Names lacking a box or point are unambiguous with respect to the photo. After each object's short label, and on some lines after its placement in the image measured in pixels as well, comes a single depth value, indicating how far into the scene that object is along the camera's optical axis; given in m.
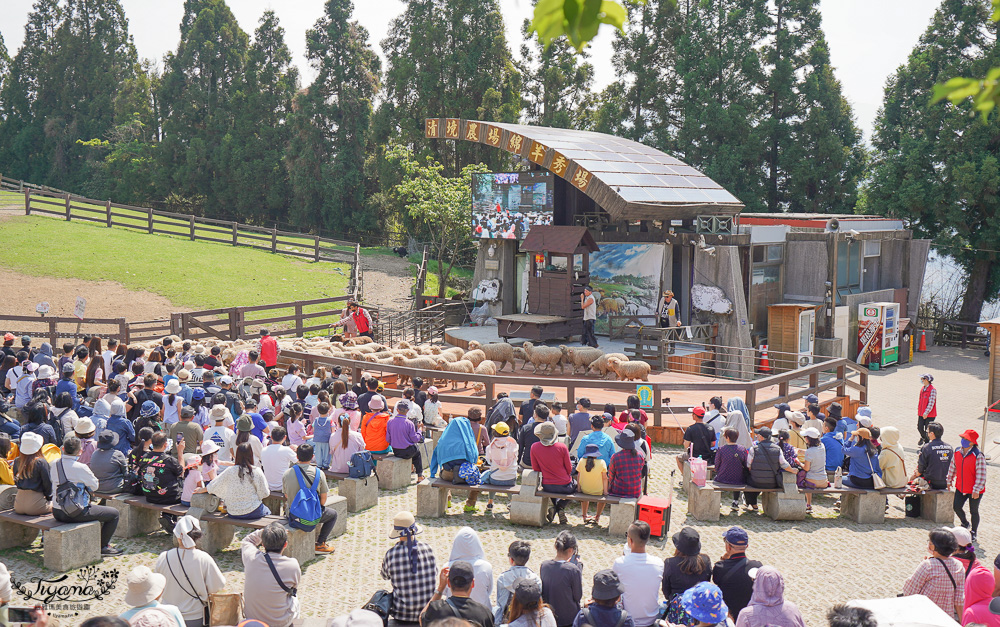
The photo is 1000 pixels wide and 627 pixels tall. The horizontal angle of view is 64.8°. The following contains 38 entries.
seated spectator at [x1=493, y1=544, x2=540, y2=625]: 6.24
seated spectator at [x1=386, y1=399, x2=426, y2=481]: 11.85
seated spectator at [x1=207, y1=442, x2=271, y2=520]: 8.98
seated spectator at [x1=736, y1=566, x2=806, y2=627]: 5.83
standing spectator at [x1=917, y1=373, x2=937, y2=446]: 16.14
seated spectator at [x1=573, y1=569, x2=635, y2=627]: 5.82
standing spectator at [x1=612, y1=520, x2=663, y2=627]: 6.68
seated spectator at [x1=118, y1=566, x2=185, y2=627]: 5.58
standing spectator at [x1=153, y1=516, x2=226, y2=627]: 6.71
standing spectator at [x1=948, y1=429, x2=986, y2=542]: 10.86
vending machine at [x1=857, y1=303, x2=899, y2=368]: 25.84
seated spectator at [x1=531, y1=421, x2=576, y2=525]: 10.06
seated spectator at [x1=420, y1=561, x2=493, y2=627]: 5.78
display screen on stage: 25.08
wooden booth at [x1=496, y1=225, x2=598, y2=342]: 22.72
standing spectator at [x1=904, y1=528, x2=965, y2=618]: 6.95
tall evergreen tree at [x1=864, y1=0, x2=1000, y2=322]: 30.72
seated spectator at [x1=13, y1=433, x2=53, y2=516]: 8.85
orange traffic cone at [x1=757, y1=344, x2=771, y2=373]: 22.73
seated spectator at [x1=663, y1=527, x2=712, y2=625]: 6.59
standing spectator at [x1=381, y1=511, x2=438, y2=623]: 6.72
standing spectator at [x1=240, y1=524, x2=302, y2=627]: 6.72
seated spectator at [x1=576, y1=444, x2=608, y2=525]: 10.10
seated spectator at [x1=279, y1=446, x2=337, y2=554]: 8.84
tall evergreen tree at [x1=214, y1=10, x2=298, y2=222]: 48.81
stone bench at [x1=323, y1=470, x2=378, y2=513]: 10.93
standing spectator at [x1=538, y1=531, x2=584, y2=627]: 6.53
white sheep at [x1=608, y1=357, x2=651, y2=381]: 18.52
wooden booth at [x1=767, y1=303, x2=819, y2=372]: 23.14
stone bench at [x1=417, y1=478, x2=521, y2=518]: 10.78
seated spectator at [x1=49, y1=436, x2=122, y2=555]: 8.81
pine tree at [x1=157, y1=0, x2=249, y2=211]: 49.84
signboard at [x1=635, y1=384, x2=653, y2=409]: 15.05
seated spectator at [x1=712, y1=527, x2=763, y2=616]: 6.78
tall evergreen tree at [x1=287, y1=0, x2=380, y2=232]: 46.47
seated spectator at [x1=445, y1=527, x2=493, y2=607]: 6.57
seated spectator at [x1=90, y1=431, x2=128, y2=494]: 9.75
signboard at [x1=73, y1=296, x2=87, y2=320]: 19.67
